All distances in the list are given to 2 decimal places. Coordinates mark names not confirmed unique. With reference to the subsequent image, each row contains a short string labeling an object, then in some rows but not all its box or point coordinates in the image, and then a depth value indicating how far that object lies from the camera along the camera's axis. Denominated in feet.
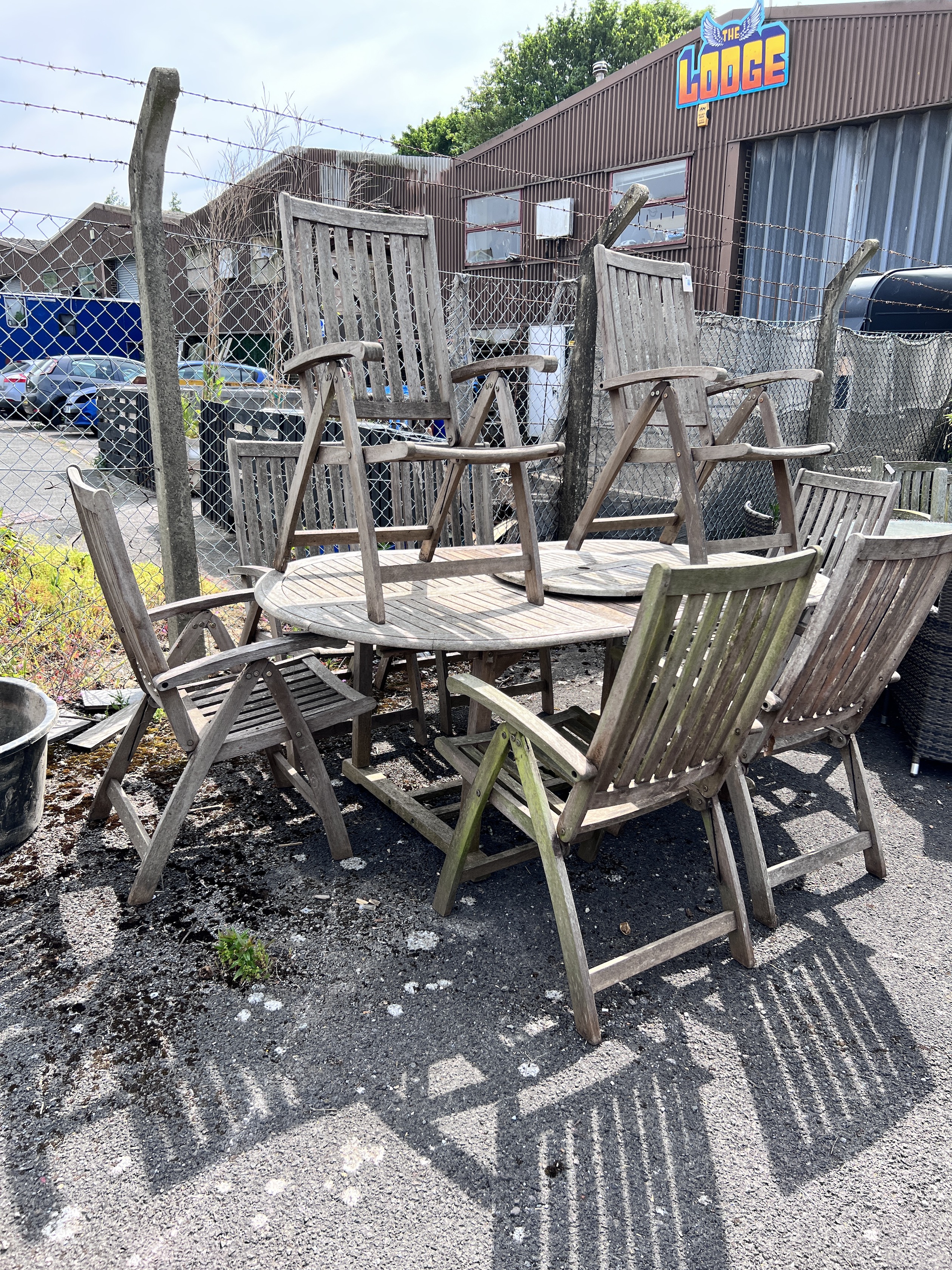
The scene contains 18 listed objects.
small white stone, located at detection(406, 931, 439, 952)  7.00
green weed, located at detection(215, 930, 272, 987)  6.54
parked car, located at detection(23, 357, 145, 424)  33.58
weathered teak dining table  7.04
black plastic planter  6.98
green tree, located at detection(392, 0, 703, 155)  126.62
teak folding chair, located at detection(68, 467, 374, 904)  6.85
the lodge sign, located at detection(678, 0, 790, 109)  44.96
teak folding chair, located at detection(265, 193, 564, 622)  7.98
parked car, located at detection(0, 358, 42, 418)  25.34
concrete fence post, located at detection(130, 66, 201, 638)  9.89
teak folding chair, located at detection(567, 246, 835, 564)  9.68
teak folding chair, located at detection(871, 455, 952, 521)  16.40
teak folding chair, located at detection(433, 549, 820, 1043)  5.40
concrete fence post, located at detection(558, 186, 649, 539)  14.16
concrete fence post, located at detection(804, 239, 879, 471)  17.25
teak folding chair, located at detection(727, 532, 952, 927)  7.00
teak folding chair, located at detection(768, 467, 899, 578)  11.05
